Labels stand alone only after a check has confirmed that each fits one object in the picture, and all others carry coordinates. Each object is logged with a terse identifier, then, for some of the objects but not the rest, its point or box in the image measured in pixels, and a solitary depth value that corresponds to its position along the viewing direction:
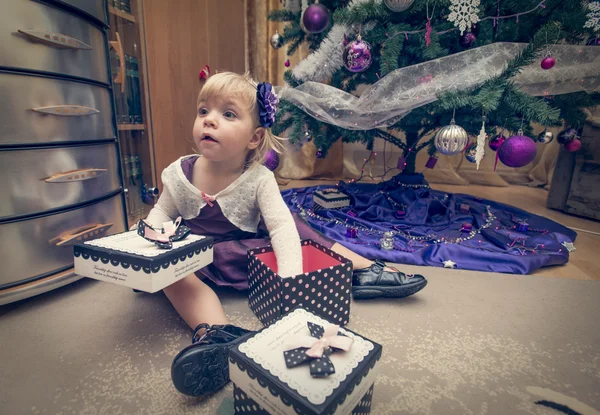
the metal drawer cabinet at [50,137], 0.77
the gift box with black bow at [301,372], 0.43
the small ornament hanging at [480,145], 1.17
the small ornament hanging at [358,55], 1.25
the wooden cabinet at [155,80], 1.47
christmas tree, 1.15
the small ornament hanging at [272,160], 1.67
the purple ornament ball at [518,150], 1.15
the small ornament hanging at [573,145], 1.52
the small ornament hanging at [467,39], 1.22
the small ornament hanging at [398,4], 1.18
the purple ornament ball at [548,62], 1.13
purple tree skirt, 1.21
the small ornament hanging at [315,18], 1.34
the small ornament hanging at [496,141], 1.41
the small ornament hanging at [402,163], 1.75
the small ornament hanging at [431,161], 1.76
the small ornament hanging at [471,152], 1.40
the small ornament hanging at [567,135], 1.52
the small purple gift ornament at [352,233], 1.37
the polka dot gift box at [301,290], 0.72
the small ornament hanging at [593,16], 1.15
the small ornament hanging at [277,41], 1.69
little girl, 0.80
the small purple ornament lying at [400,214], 1.55
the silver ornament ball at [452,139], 1.17
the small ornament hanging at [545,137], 1.52
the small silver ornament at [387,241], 1.27
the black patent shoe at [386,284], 0.92
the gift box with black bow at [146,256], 0.64
